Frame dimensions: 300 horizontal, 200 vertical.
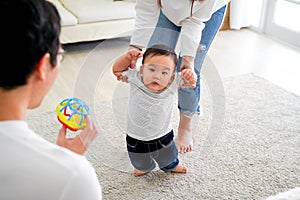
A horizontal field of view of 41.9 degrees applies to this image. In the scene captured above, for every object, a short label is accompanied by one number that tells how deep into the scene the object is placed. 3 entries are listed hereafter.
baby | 1.38
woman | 1.43
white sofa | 2.67
